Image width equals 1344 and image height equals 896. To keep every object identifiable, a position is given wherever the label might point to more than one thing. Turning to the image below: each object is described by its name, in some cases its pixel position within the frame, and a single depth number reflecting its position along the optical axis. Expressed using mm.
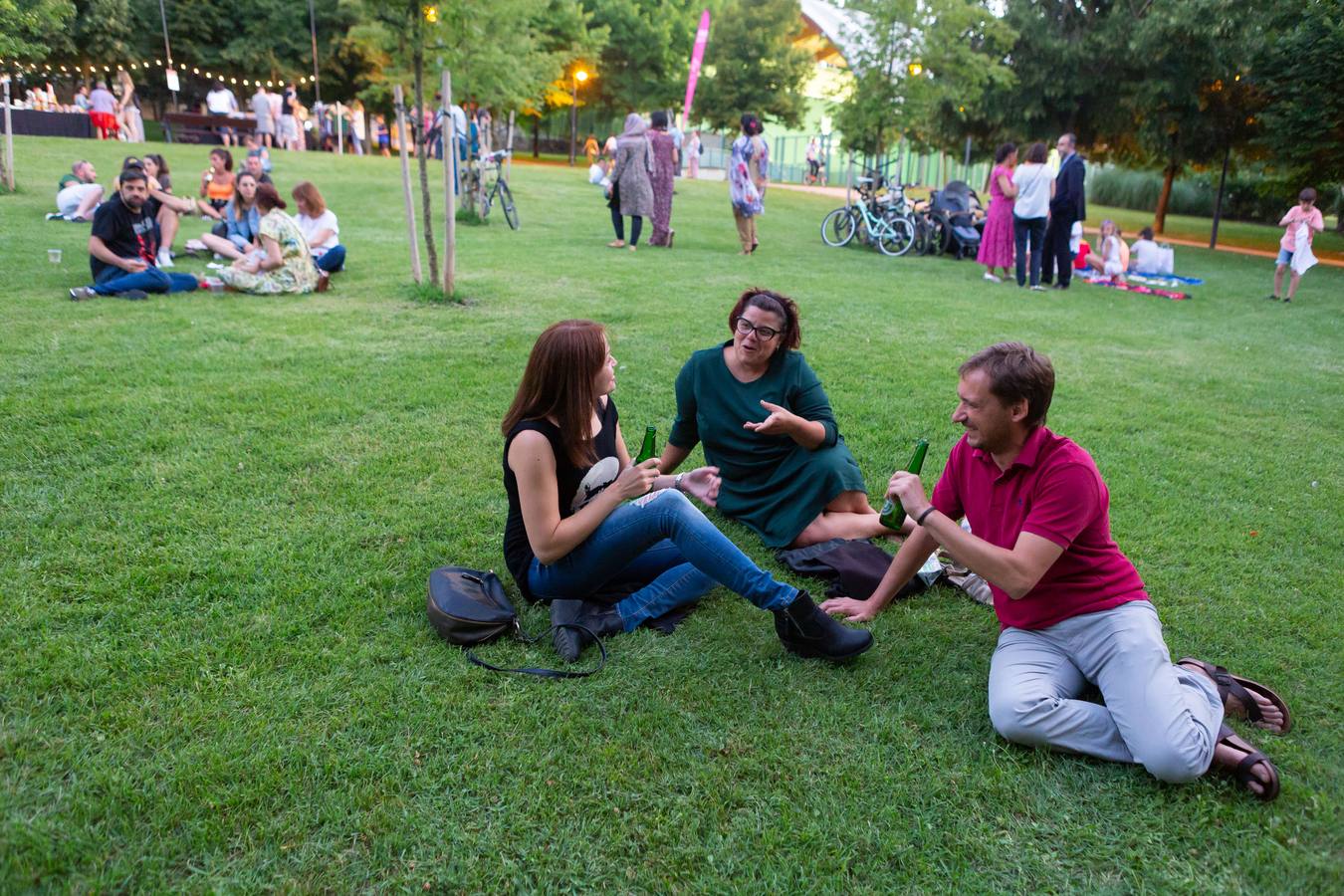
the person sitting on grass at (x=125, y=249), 8031
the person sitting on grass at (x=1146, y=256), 14820
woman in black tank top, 3018
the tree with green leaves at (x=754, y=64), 35188
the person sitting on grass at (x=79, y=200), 12219
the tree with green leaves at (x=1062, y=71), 19547
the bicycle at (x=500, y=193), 14898
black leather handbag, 3119
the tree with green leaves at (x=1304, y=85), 16266
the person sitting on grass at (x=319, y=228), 9656
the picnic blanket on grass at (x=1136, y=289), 12508
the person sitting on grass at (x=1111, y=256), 13938
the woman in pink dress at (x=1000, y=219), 11945
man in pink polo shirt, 2564
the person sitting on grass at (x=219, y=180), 13039
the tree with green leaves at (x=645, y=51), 35031
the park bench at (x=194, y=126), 26219
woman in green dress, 3969
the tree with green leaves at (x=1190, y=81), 17719
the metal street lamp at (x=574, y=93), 33781
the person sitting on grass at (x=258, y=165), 13309
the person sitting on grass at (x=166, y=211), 9734
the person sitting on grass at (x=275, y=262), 8516
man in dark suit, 11938
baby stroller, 15039
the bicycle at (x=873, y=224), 15039
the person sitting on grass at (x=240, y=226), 9961
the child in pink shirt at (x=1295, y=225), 12672
